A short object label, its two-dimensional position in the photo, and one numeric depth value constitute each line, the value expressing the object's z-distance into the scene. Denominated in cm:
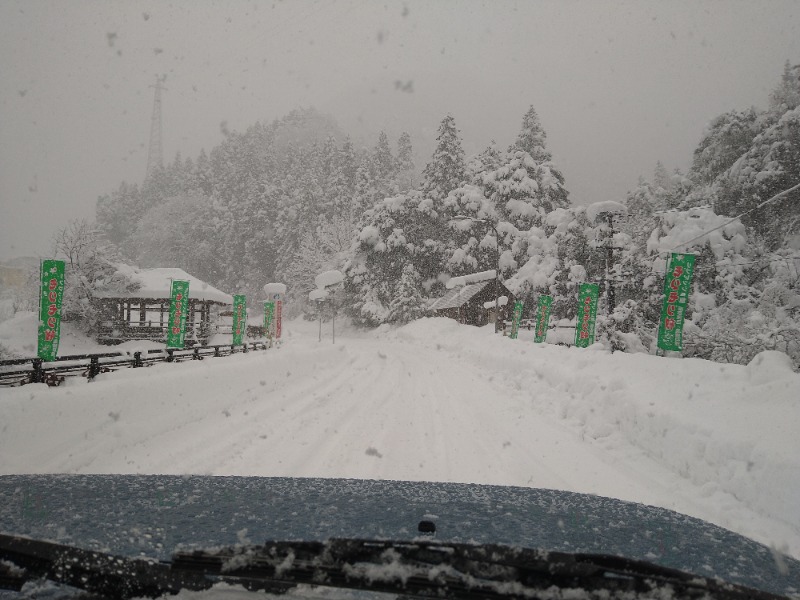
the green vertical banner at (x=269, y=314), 3041
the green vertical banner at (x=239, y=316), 2467
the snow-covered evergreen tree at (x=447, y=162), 5428
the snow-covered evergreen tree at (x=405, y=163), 7533
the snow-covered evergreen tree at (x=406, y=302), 4956
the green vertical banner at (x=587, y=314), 1956
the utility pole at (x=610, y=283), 2102
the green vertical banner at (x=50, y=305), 1292
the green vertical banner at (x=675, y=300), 1273
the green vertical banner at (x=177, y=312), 2097
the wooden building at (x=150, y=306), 3225
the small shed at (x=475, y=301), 4244
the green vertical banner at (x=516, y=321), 2630
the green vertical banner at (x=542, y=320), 2364
